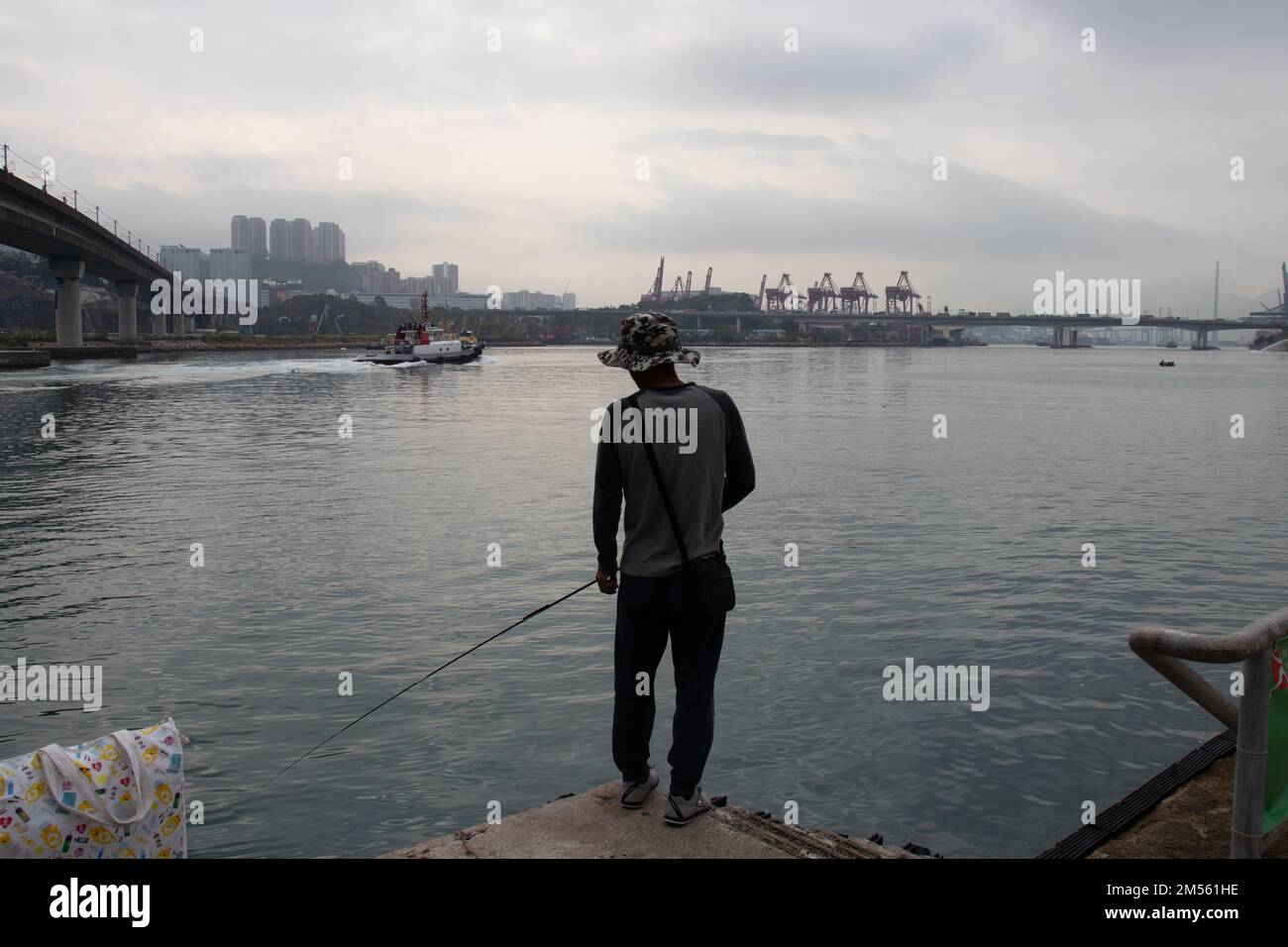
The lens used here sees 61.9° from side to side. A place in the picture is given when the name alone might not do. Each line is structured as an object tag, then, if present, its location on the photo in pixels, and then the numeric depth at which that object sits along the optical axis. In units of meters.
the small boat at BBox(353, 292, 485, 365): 89.12
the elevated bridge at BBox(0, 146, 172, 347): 53.38
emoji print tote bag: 3.22
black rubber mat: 4.86
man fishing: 4.55
